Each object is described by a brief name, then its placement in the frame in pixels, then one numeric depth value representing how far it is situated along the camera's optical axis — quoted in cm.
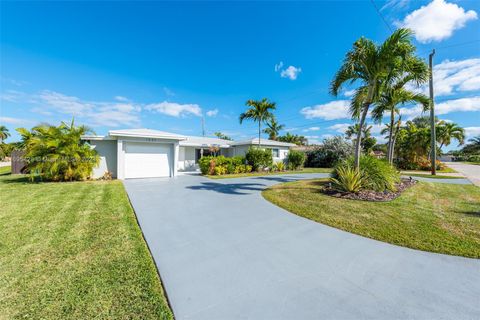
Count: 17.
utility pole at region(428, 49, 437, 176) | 1232
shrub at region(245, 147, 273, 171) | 1559
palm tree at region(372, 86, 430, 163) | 898
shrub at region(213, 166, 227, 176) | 1356
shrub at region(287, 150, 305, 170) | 1836
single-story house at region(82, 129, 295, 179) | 1096
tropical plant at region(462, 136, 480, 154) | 4002
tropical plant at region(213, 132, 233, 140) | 4074
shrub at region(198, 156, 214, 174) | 1372
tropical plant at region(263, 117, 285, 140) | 3240
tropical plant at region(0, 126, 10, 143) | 4041
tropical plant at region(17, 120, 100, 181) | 902
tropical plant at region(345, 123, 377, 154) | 2793
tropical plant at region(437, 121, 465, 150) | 2102
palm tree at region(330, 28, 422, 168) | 631
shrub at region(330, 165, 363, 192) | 682
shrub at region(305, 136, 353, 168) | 1973
